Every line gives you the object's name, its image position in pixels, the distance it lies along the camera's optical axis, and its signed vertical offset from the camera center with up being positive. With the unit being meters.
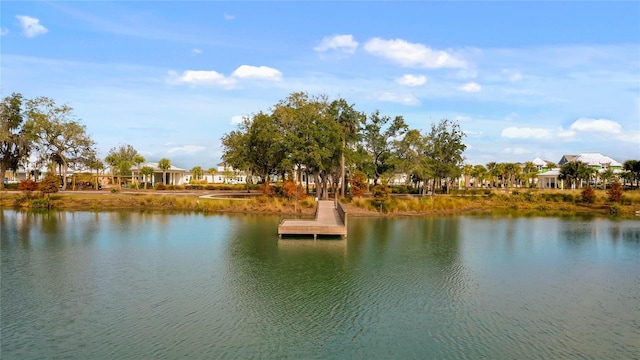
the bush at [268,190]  50.34 -0.61
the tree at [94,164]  69.53 +3.63
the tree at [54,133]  62.94 +7.77
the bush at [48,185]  48.66 +0.12
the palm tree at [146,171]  79.69 +2.67
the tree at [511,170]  85.94 +2.65
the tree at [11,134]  62.59 +7.54
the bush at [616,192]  52.81 -1.12
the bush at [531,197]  56.09 -1.77
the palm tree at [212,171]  112.69 +3.65
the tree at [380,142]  59.78 +5.85
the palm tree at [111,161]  92.12 +5.32
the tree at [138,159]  83.56 +5.07
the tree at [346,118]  54.86 +8.45
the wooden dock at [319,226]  28.88 -2.81
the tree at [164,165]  85.81 +4.01
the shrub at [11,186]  63.90 +0.04
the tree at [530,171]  92.77 +2.71
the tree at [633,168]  78.88 +2.79
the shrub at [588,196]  54.44 -1.63
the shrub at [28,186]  49.06 +0.02
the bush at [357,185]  52.25 -0.09
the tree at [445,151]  62.78 +4.75
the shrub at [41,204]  46.78 -1.92
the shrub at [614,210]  49.19 -3.11
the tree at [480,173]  91.19 +2.24
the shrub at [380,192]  46.66 -0.90
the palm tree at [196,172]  109.50 +3.33
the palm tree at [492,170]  88.25 +2.73
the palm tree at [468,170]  96.56 +3.03
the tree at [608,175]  81.88 +1.46
